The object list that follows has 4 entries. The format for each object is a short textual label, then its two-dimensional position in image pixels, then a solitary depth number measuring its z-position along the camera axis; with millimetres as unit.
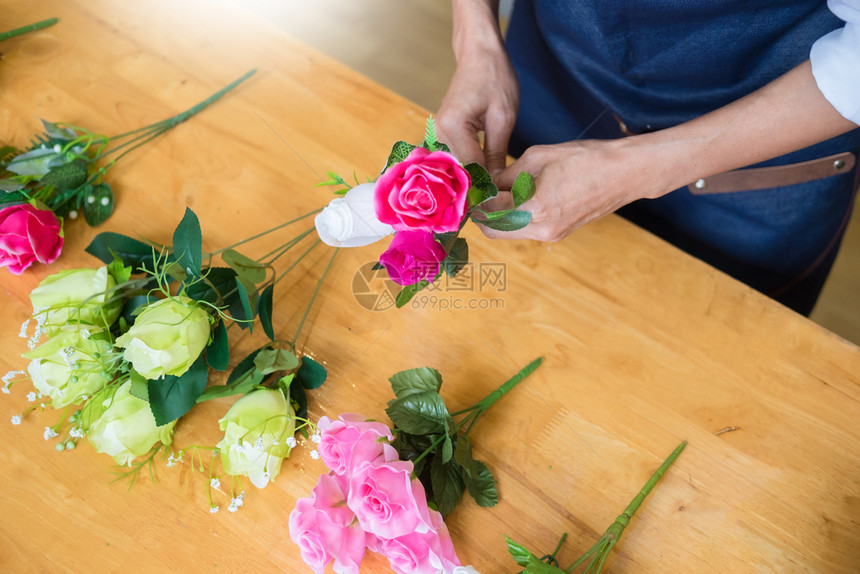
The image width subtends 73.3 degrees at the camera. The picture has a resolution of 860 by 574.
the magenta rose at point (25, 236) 688
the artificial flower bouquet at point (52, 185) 700
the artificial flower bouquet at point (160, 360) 575
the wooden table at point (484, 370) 599
